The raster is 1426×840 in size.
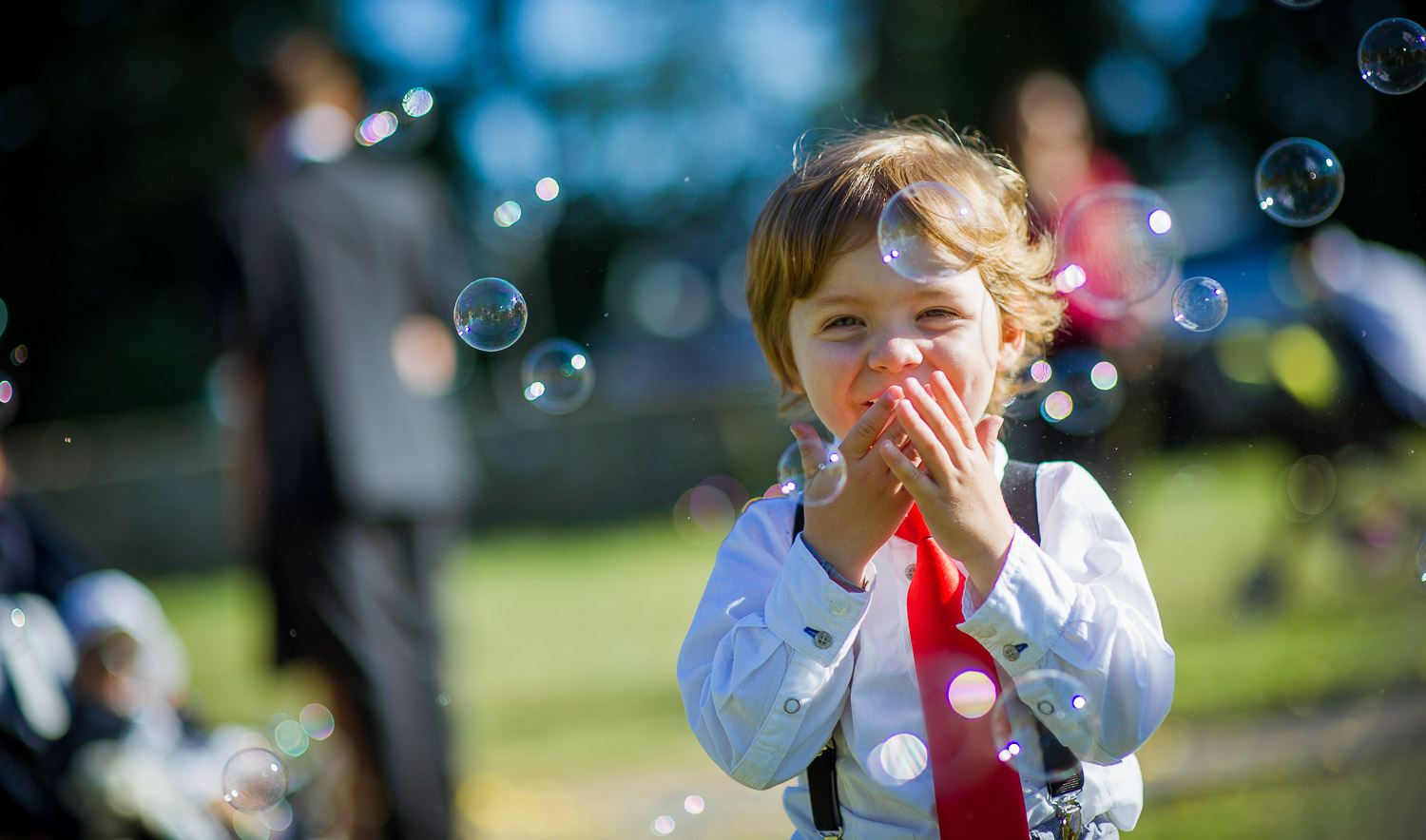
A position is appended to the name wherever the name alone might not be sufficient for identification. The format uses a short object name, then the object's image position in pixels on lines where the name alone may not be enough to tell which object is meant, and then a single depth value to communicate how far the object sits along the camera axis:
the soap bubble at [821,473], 2.23
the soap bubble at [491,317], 2.58
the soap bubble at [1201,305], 2.48
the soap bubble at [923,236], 2.24
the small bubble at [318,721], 3.43
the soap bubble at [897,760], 2.23
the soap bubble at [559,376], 2.61
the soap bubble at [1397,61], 2.57
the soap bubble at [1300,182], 2.54
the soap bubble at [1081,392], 2.46
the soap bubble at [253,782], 2.67
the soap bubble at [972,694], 2.24
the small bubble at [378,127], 2.66
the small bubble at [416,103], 2.64
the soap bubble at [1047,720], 2.21
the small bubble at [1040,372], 2.42
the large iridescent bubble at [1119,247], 2.42
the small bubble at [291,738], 3.40
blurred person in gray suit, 3.27
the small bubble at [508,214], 2.60
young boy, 2.21
